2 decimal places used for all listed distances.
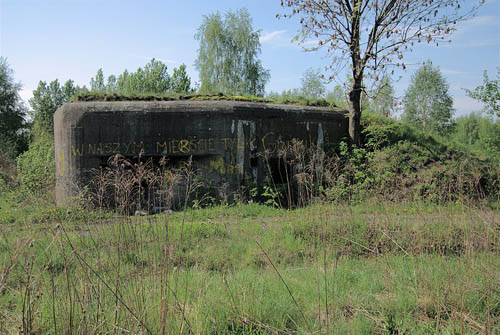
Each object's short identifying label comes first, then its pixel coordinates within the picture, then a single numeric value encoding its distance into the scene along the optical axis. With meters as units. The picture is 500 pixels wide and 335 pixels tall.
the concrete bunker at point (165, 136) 8.87
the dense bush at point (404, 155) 9.70
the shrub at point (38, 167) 10.23
